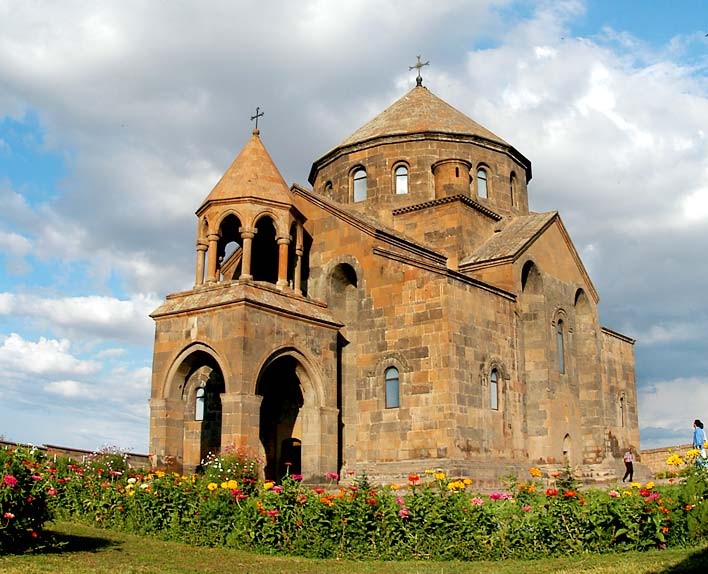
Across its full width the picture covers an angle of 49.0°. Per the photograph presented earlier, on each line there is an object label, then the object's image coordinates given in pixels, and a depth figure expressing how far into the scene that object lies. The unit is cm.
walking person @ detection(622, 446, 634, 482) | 2021
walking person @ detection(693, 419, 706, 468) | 1647
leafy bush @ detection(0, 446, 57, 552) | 852
